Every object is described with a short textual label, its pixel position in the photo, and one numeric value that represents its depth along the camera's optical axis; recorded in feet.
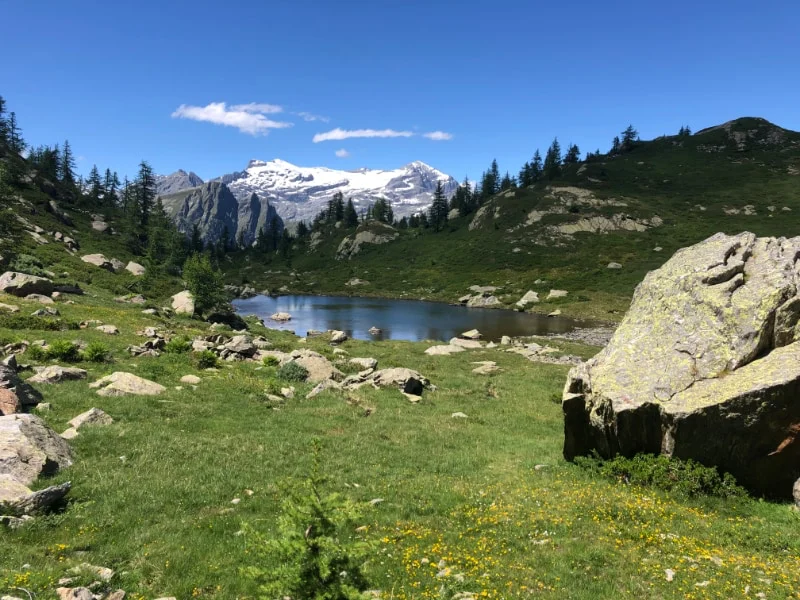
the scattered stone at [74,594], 27.25
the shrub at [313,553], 21.25
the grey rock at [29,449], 40.83
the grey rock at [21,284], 141.28
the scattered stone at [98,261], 259.27
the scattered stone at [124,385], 70.76
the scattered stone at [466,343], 177.37
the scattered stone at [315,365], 104.94
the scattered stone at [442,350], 160.25
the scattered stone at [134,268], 279.45
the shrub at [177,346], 103.19
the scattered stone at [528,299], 328.33
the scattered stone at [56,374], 70.89
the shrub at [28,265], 174.91
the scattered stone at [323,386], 90.12
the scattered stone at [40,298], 137.99
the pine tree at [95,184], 526.98
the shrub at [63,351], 82.69
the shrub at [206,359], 97.66
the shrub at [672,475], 45.55
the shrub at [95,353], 85.71
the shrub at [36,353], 80.84
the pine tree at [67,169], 542.98
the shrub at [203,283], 187.52
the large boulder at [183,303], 197.16
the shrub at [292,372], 100.37
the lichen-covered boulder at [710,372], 44.32
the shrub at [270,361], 110.94
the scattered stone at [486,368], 130.52
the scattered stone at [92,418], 56.24
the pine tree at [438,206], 645.51
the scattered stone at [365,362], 121.22
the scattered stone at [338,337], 180.65
